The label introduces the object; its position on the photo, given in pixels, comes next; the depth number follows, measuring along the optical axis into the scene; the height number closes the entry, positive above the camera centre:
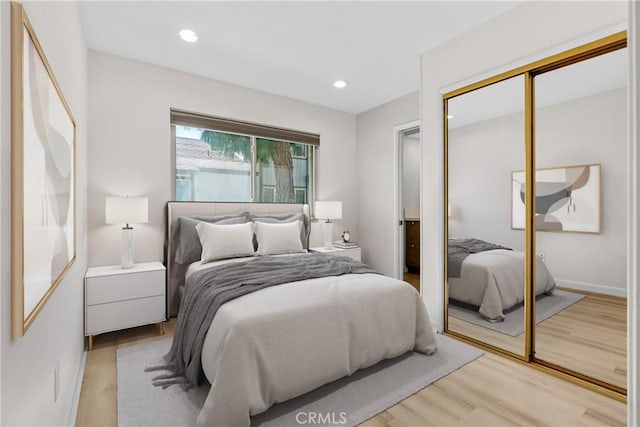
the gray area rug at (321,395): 1.77 -1.12
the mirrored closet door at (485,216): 2.48 -0.04
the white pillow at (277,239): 3.41 -0.28
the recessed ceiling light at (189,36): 2.73 +1.53
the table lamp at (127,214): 2.81 -0.01
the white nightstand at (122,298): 2.58 -0.71
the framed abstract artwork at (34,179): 0.85 +0.11
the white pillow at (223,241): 3.08 -0.28
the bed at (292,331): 1.67 -0.73
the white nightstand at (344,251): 4.13 -0.50
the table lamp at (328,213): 4.23 -0.01
